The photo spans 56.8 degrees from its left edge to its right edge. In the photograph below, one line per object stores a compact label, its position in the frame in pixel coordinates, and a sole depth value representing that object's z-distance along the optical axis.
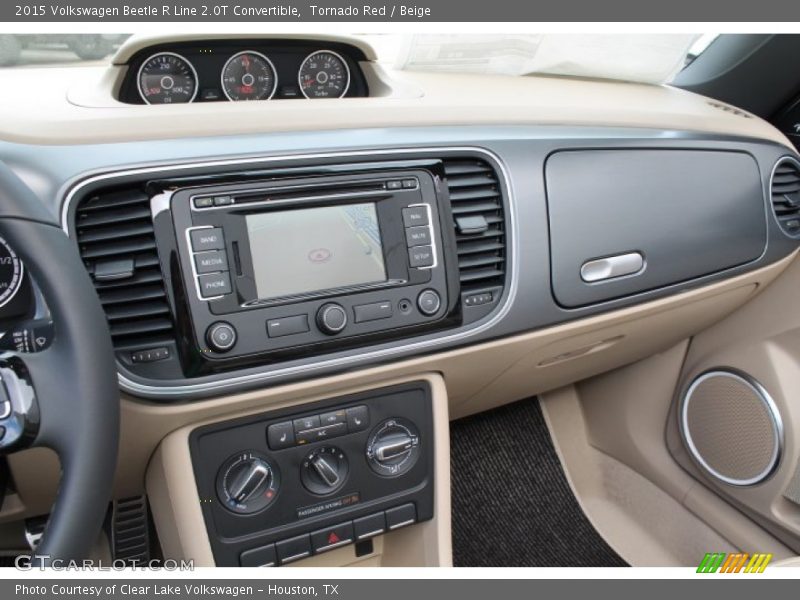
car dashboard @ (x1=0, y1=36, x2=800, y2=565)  0.91
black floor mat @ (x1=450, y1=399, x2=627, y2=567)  1.68
